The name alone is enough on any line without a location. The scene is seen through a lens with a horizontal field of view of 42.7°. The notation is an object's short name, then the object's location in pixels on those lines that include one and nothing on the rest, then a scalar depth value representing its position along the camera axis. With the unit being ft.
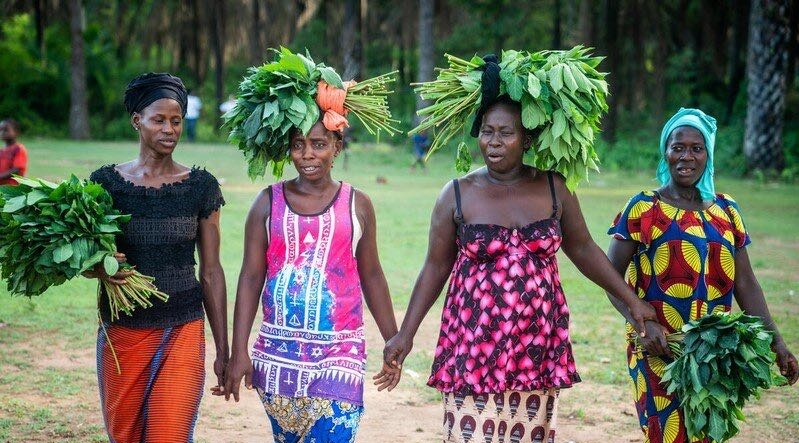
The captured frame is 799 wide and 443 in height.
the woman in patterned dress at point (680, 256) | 15.02
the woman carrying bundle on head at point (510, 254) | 13.65
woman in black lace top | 14.30
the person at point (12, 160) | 37.01
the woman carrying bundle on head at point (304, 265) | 13.98
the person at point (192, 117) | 114.93
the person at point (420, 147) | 83.20
